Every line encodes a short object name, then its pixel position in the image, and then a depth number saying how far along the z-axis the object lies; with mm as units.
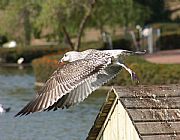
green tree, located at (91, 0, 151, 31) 29203
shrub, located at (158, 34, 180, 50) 36750
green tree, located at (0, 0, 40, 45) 30781
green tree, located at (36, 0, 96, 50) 26875
